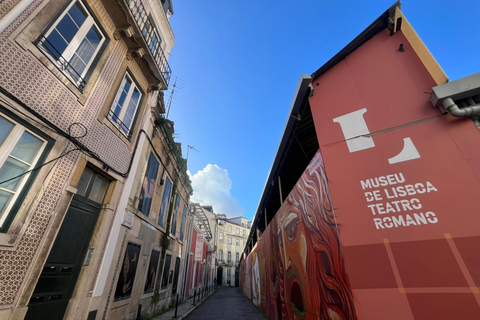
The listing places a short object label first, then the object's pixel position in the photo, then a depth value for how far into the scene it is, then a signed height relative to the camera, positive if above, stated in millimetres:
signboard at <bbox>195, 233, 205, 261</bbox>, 12906 +1174
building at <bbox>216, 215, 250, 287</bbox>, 42562 +2808
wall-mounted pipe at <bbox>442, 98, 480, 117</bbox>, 3126 +2211
